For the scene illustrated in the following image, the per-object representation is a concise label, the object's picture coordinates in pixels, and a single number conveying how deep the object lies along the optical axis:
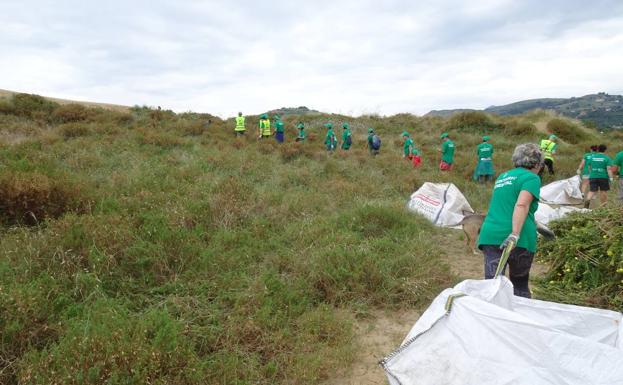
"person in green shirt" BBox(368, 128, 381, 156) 12.04
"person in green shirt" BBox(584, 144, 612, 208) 7.41
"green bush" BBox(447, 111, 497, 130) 19.72
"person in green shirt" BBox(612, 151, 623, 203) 7.18
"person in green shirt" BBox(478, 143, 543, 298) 2.75
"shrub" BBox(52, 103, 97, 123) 13.34
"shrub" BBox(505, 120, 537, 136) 18.36
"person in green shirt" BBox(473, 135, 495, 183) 9.27
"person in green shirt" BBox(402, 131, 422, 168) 10.82
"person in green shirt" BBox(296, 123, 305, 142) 14.17
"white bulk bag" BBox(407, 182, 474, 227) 6.37
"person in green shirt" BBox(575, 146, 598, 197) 7.92
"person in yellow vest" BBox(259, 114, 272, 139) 13.29
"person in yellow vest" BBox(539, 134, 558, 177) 10.23
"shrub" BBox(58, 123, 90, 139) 10.68
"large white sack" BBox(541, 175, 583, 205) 8.21
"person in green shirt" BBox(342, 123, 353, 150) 12.81
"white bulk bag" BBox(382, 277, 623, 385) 1.56
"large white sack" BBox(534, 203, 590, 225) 5.95
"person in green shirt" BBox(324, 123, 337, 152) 12.19
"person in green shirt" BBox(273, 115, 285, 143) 13.34
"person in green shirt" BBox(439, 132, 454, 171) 10.21
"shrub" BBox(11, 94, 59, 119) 13.40
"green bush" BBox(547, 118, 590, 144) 18.27
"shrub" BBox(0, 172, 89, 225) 4.29
